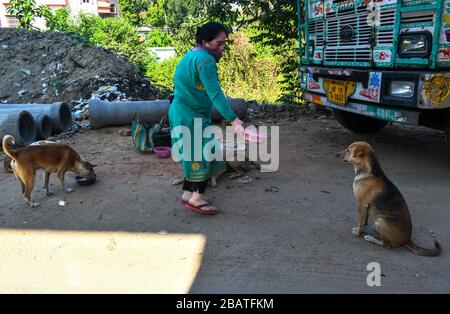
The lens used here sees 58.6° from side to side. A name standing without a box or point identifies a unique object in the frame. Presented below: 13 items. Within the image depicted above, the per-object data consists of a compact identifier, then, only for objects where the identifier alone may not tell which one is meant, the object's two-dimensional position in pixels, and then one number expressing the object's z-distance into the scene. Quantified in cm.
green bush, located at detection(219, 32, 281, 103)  1281
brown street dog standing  394
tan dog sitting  295
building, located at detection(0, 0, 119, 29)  3098
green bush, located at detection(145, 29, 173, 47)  1997
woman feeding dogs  322
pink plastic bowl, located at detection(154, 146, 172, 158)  559
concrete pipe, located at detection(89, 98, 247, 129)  716
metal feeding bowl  461
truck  400
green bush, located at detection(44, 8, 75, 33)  1591
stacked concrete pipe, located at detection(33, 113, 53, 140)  664
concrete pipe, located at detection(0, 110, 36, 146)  595
